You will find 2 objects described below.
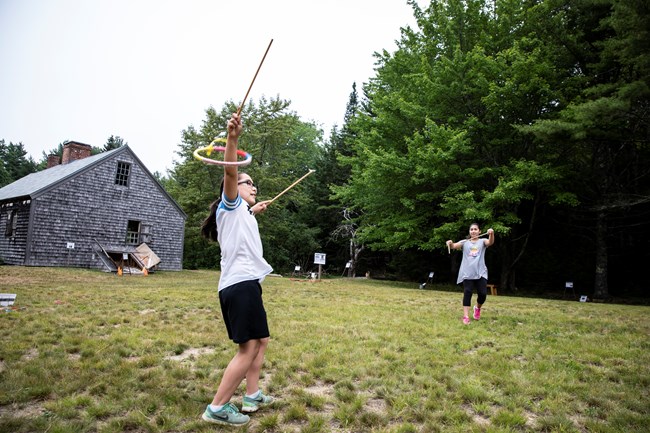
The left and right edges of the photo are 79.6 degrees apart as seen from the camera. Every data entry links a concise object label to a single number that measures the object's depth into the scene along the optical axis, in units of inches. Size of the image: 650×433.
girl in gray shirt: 267.9
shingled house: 726.5
